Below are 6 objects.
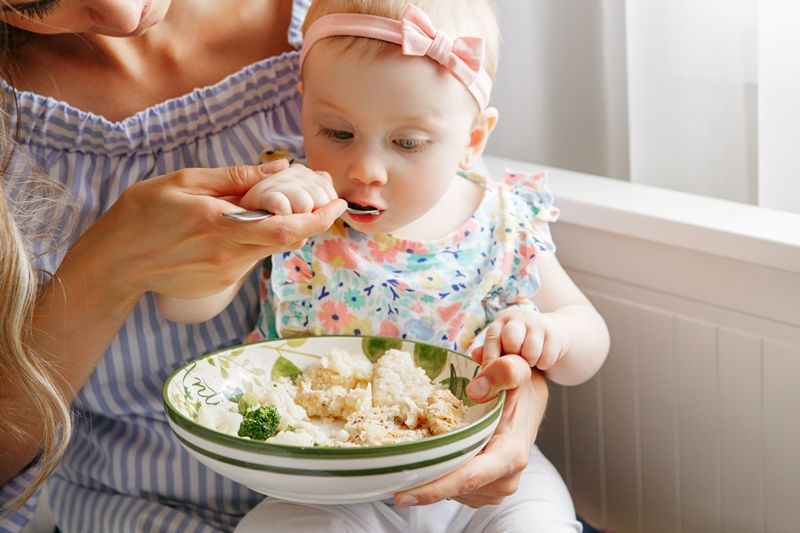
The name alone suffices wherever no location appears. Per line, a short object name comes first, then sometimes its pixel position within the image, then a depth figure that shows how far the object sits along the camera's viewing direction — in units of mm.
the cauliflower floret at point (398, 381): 1262
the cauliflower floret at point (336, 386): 1266
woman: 1356
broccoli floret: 1175
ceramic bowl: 1046
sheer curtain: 1530
